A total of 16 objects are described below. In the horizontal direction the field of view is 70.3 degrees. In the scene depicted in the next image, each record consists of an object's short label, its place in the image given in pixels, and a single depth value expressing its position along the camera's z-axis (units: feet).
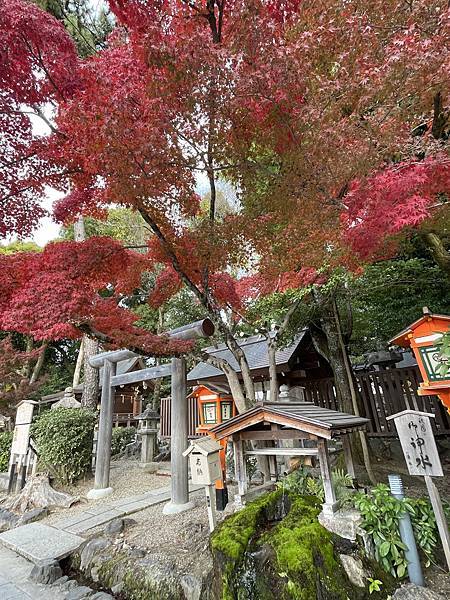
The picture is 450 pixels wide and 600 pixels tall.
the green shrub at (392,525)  9.40
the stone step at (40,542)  14.05
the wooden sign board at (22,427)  26.12
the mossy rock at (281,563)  7.64
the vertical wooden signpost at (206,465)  12.84
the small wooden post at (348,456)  13.60
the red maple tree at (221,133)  13.43
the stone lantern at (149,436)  31.60
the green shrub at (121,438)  37.29
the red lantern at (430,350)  13.92
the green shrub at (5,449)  32.50
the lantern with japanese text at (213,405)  20.99
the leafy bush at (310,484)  12.23
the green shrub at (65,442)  25.66
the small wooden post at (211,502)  12.36
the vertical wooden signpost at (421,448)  9.68
